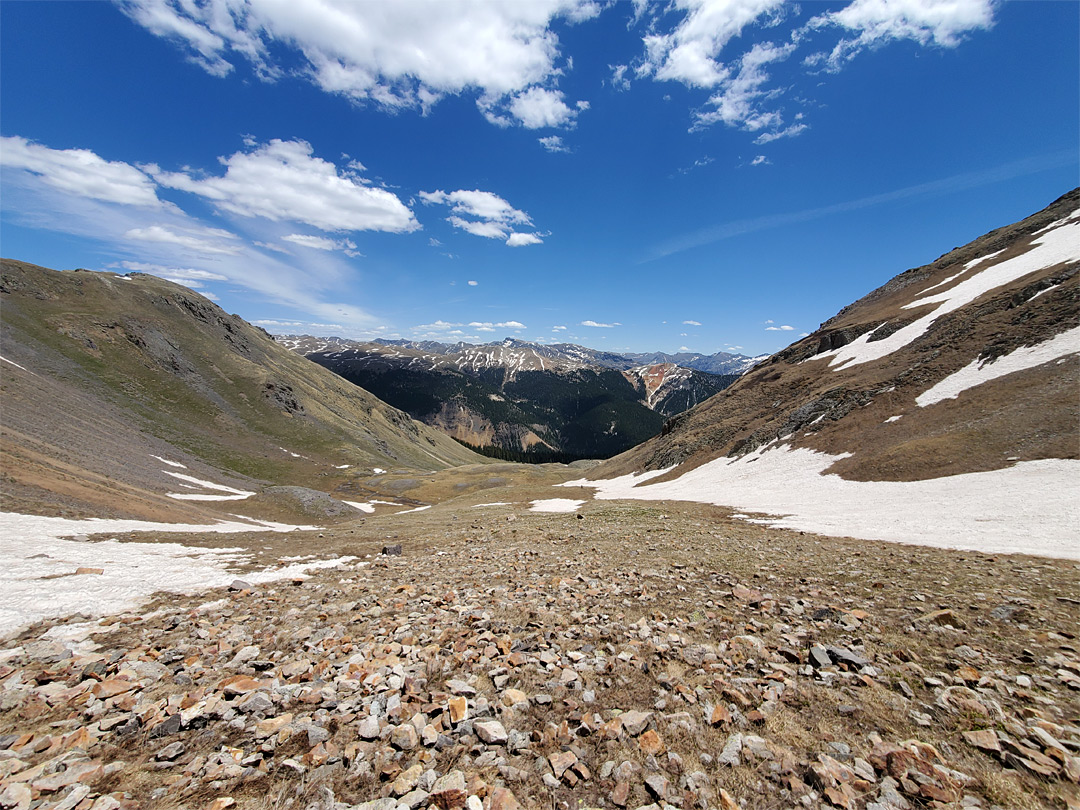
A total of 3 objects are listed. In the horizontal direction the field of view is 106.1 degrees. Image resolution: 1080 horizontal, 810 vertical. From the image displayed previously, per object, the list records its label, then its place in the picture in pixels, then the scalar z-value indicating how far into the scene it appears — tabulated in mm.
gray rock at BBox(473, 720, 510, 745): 5539
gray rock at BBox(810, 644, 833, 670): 7215
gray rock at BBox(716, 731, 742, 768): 5102
